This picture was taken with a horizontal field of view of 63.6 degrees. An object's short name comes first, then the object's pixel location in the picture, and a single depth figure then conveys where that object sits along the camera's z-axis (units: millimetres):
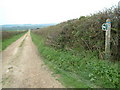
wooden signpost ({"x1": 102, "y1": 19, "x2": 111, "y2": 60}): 4035
